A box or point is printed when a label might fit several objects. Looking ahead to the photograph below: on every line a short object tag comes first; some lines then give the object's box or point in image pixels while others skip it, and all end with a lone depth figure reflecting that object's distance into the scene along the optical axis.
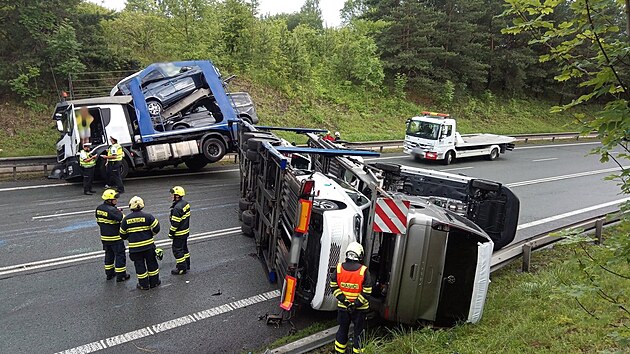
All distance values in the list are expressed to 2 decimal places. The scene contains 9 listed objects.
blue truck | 11.03
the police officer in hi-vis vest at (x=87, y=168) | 10.22
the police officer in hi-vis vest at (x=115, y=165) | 10.27
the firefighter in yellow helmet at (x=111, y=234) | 6.00
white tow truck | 16.66
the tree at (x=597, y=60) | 2.18
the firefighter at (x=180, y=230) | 6.21
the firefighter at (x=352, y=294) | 4.36
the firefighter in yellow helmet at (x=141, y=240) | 5.77
